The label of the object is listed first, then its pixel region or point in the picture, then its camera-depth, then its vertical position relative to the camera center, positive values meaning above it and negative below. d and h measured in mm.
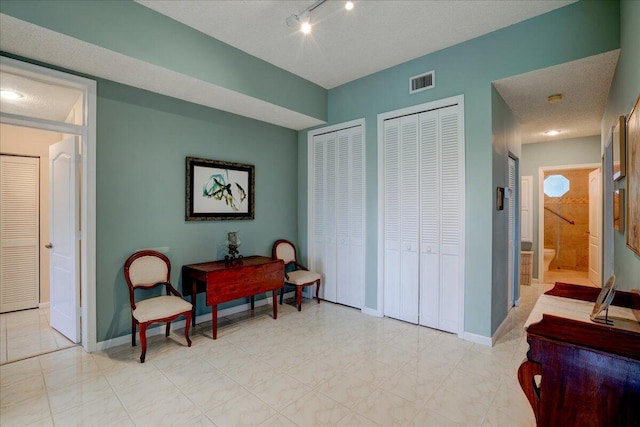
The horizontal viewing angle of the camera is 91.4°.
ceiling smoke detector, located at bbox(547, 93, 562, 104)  3293 +1240
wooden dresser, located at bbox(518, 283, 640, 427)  1190 -645
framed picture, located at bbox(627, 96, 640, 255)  1508 +172
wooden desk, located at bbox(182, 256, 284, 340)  3152 -729
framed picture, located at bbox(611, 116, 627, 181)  1883 +393
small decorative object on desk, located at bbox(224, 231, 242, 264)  3681 -397
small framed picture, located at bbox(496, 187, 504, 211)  3177 +146
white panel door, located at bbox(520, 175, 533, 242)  5734 +105
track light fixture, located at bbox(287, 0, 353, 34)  2467 +1576
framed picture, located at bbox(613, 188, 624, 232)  2038 +28
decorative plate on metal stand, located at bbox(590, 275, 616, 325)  1403 -432
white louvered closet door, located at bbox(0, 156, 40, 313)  3854 -267
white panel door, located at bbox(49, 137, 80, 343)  2902 -261
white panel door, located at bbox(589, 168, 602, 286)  4933 -181
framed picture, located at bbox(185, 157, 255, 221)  3553 +267
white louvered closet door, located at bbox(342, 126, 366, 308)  3997 -86
